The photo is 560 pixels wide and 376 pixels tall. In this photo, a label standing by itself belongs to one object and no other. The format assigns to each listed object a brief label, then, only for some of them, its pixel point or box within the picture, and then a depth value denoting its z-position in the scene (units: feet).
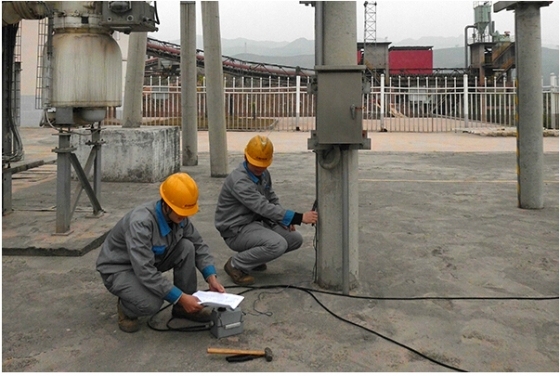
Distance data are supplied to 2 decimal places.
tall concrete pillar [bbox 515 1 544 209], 23.88
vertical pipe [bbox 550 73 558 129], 71.82
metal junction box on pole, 13.65
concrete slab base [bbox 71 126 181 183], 31.42
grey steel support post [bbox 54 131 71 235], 19.02
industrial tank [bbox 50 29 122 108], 18.47
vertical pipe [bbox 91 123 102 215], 21.62
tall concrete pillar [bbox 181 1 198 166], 38.68
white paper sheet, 11.43
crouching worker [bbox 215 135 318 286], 14.93
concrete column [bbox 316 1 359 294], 14.06
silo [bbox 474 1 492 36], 127.13
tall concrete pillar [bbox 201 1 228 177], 33.22
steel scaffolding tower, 146.15
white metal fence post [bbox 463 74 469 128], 72.15
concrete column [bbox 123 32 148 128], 32.89
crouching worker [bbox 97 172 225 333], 11.47
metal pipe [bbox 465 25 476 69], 126.31
